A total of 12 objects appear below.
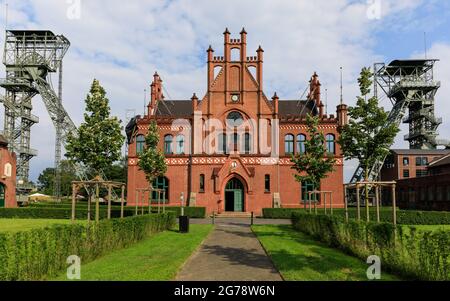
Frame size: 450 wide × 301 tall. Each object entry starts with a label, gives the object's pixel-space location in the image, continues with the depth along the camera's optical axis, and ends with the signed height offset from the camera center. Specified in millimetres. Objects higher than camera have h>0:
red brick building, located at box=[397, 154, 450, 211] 47250 -583
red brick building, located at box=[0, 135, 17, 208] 44469 +1110
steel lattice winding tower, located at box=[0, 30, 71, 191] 62188 +16846
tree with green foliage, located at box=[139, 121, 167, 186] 31359 +2375
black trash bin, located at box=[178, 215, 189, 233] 23172 -2389
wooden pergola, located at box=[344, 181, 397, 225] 14583 -22
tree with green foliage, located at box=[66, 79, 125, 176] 23422 +3242
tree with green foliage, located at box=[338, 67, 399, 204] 18906 +2664
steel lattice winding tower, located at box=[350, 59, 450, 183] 76688 +18939
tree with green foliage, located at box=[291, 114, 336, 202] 26984 +1775
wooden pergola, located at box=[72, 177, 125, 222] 16856 +107
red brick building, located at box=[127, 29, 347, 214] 42875 +4610
